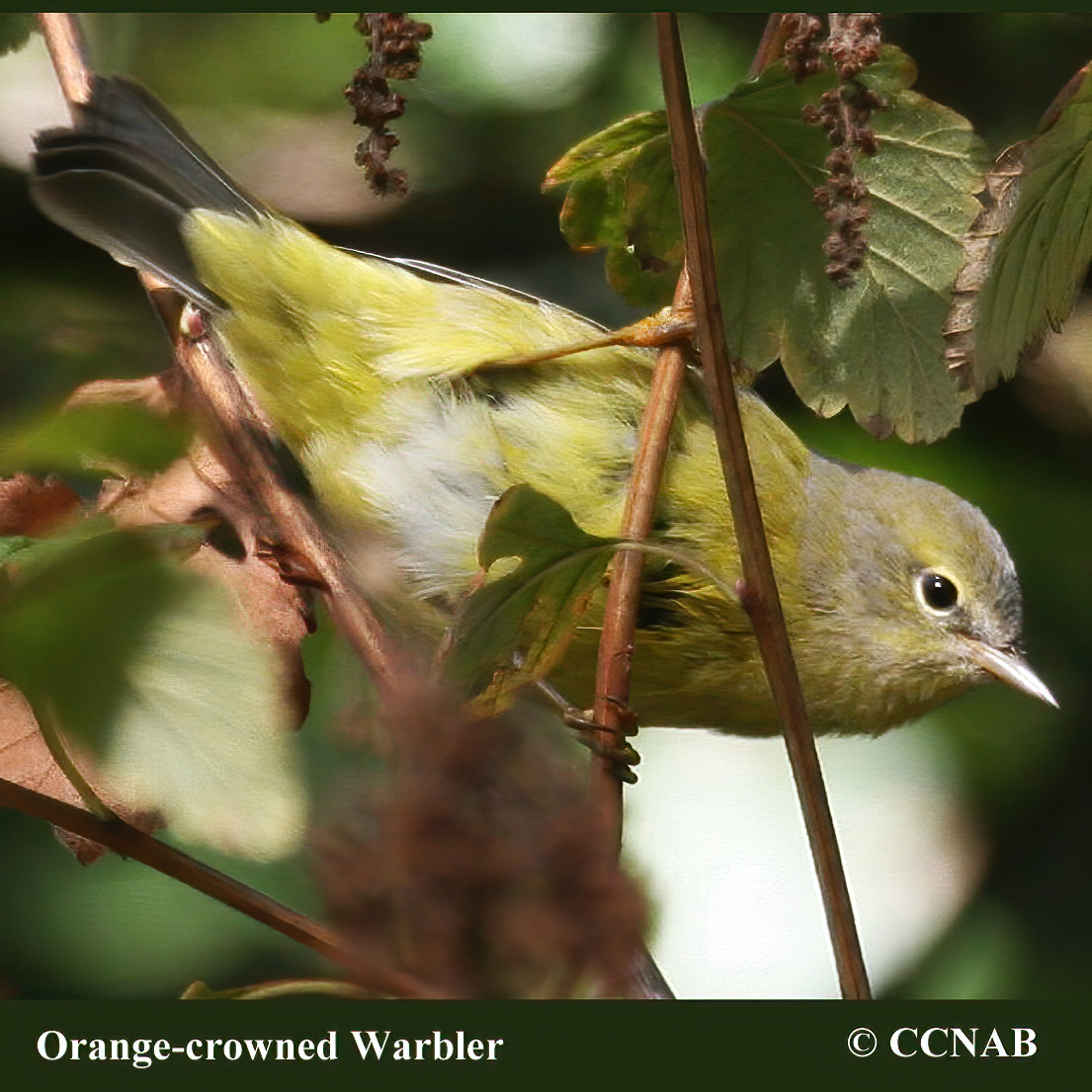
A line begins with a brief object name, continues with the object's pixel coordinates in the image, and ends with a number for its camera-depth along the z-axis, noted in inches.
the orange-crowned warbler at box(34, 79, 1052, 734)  108.6
